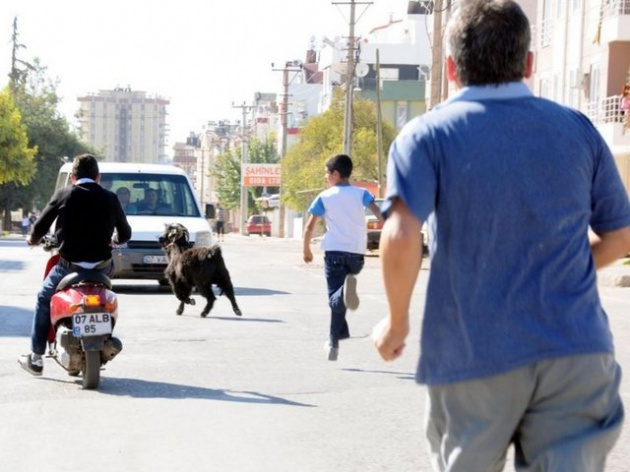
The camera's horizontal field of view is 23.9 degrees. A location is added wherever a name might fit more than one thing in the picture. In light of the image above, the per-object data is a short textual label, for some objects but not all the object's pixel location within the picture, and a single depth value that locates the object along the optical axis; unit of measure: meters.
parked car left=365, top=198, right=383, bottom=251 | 38.84
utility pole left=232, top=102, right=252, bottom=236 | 112.29
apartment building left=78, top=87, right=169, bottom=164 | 117.19
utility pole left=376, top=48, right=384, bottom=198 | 58.94
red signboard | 114.44
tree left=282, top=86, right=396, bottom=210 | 74.94
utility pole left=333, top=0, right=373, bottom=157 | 57.56
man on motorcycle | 10.88
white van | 22.28
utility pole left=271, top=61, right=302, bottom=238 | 96.22
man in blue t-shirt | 4.29
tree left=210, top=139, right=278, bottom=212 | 128.25
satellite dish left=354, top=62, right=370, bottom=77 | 70.25
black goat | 17.88
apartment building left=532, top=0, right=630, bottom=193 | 41.16
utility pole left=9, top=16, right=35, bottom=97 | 109.31
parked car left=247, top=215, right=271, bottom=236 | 102.88
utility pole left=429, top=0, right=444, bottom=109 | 42.28
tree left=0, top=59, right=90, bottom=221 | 99.75
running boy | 12.43
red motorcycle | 10.63
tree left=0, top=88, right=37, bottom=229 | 77.94
